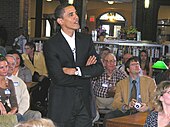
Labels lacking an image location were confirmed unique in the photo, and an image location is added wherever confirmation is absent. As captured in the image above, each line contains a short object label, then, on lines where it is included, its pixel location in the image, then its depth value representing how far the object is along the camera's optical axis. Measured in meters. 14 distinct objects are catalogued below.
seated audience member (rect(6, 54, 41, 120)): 5.08
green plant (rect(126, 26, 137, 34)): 12.19
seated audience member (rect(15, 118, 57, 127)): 2.30
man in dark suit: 4.08
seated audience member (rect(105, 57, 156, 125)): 5.82
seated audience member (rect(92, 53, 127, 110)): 6.68
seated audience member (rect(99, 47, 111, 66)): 7.81
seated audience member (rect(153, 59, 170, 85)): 6.29
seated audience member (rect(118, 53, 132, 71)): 8.44
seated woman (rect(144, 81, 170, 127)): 3.68
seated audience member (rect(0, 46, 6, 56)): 5.97
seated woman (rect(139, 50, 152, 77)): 8.71
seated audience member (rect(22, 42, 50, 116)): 7.06
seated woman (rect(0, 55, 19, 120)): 4.70
